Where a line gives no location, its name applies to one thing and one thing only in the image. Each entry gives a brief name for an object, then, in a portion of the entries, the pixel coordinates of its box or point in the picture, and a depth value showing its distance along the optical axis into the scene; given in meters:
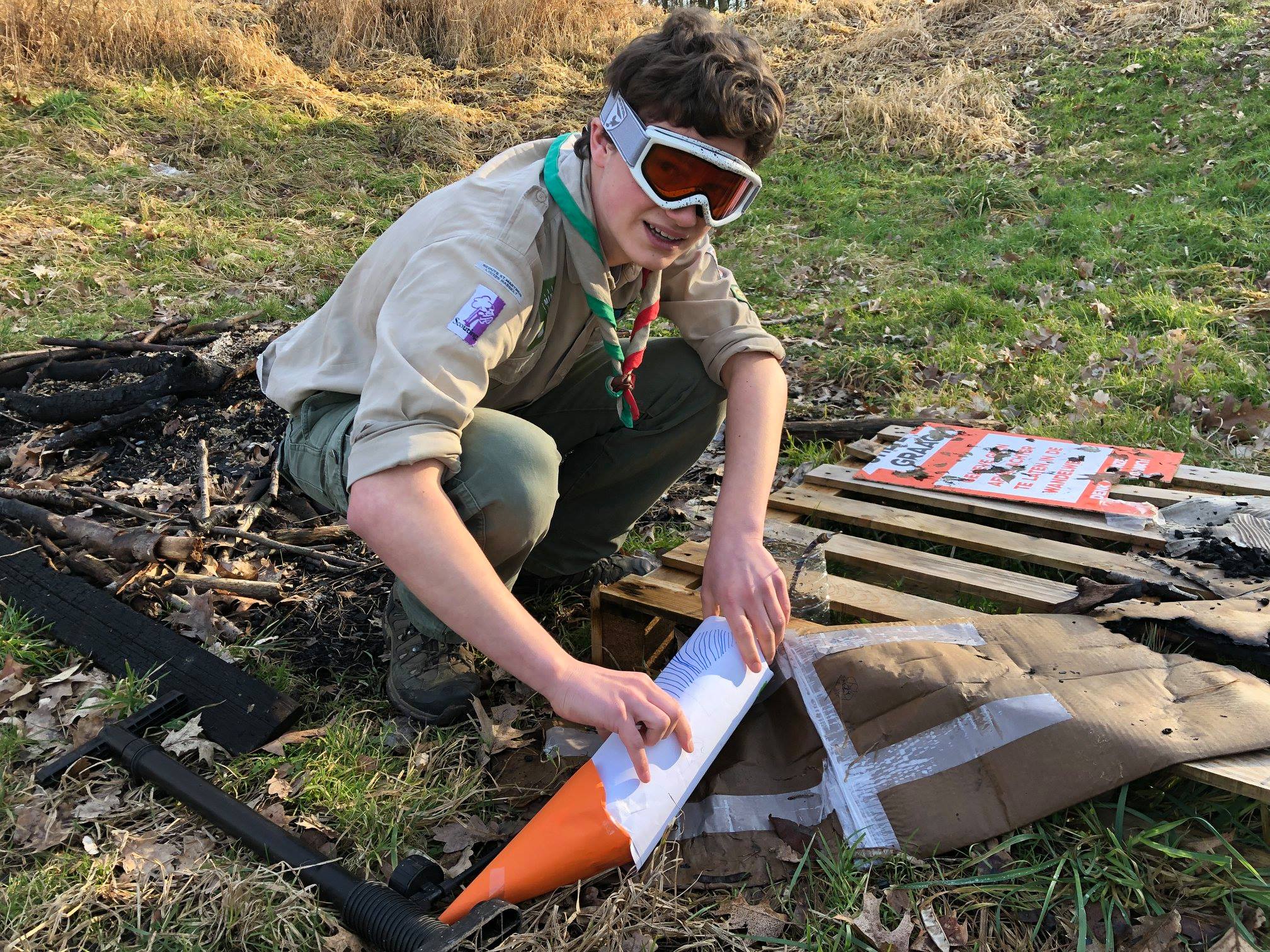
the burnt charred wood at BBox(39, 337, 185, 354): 4.49
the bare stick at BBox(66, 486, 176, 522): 3.26
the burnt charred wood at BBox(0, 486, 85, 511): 3.31
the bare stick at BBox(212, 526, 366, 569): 3.14
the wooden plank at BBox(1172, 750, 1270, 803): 1.73
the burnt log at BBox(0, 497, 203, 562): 2.92
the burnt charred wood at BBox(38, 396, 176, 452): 3.75
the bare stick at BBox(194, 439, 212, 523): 3.26
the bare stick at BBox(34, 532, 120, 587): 2.94
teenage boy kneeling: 1.74
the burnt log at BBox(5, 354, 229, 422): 3.87
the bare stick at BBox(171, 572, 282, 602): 2.94
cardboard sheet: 1.86
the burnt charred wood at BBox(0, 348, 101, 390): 4.32
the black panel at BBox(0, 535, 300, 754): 2.37
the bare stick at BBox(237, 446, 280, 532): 3.26
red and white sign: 3.21
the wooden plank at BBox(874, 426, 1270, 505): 3.17
